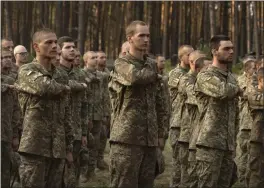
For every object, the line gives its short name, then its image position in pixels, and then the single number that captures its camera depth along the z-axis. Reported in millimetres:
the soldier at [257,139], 8695
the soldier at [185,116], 9219
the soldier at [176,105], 9734
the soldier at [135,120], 6934
